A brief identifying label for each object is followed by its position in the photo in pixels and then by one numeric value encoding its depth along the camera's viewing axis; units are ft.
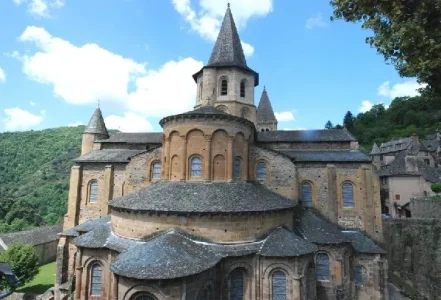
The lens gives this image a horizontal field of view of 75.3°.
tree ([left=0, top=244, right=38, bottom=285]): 82.23
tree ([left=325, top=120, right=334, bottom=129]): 344.28
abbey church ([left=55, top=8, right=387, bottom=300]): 44.11
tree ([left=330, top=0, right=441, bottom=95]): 25.27
